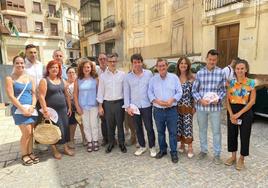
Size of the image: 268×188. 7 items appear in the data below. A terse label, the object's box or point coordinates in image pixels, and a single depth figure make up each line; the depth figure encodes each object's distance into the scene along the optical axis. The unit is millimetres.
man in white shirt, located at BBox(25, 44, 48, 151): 3959
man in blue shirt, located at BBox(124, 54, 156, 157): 3684
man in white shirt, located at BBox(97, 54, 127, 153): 3867
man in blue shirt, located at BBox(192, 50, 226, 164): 3340
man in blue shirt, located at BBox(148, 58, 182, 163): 3461
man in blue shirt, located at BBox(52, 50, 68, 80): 4368
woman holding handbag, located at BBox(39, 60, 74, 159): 3613
